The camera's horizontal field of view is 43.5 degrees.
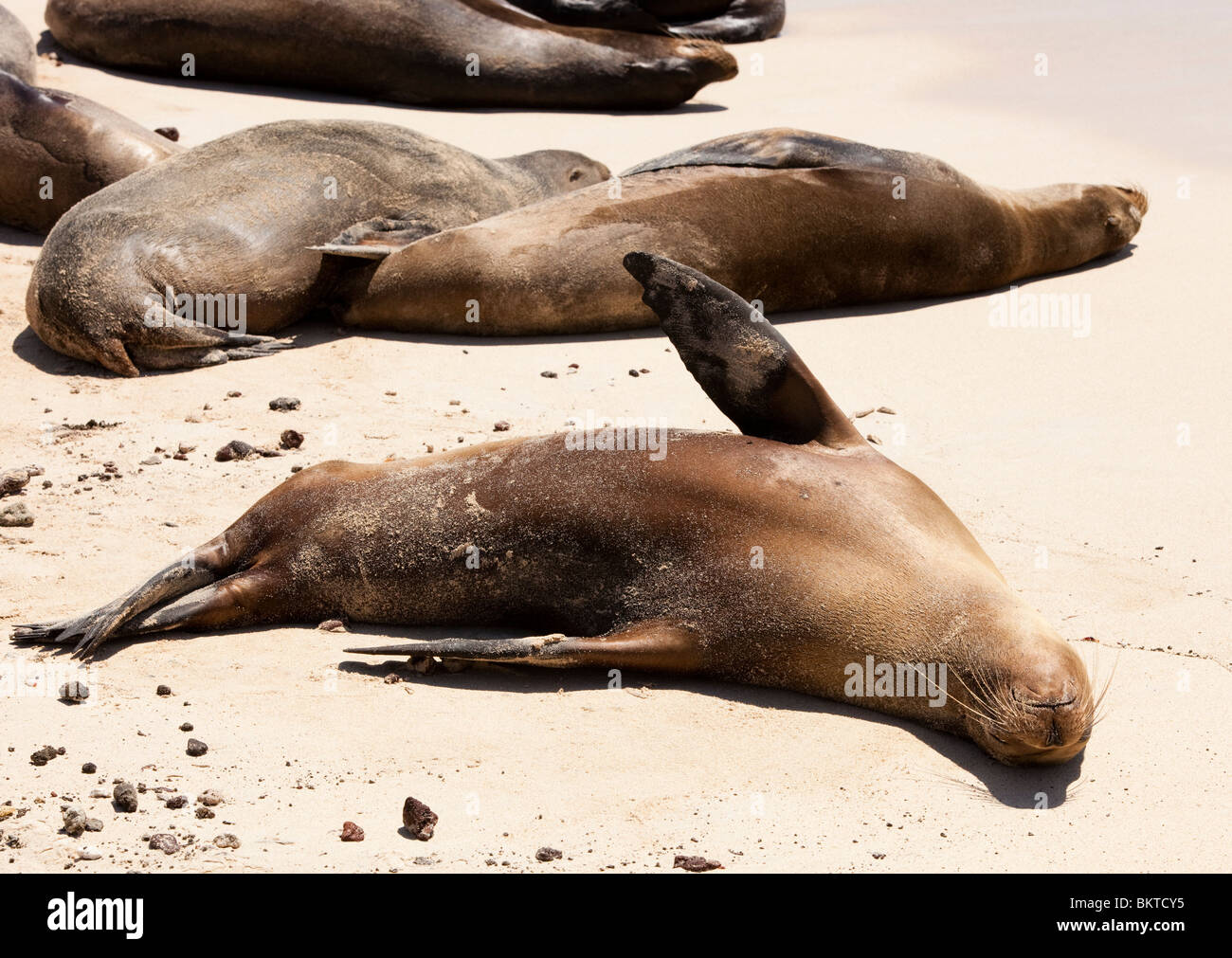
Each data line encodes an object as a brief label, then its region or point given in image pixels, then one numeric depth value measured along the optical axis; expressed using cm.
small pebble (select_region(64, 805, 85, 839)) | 327
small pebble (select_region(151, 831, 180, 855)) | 322
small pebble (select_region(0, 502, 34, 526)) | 501
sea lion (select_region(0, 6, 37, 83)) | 1015
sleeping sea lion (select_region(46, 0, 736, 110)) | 1101
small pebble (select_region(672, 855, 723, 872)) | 322
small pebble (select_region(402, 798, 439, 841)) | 332
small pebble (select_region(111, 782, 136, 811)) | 338
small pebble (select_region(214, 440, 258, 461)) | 560
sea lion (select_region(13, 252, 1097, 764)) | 387
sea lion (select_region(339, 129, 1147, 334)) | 716
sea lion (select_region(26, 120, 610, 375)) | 677
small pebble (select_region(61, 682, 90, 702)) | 393
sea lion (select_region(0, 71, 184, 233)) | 838
